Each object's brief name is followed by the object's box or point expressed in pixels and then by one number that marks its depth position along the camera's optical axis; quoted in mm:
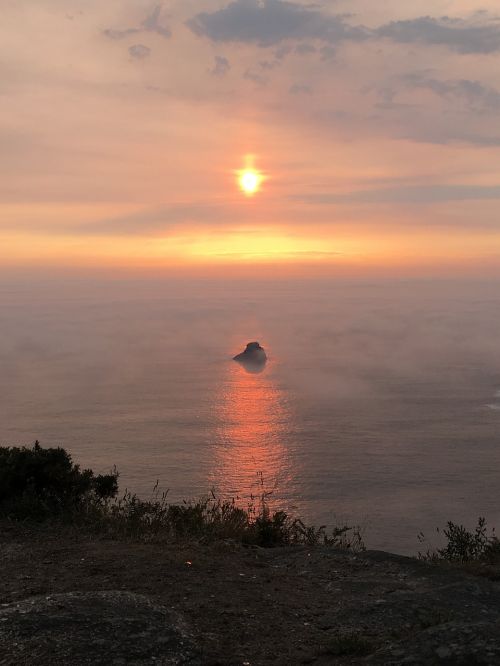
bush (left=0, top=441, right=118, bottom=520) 12516
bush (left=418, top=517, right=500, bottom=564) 12062
